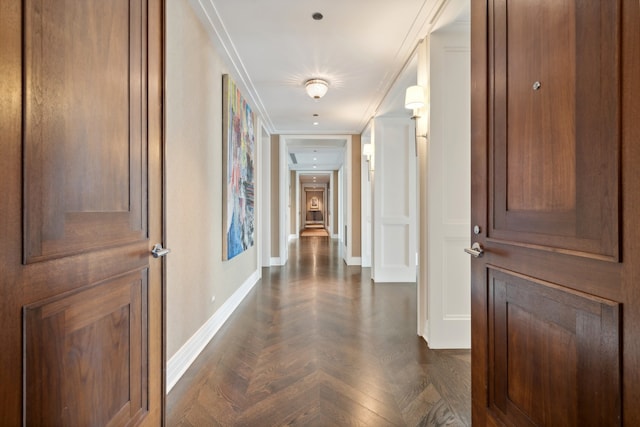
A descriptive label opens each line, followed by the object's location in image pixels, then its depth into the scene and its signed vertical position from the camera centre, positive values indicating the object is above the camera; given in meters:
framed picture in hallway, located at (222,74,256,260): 3.29 +0.51
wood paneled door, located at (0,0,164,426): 0.76 +0.01
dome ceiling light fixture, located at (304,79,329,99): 3.78 +1.51
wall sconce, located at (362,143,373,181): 5.19 +1.06
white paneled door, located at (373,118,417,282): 5.02 +0.22
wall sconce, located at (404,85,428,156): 2.77 +1.02
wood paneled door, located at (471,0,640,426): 0.82 +0.01
